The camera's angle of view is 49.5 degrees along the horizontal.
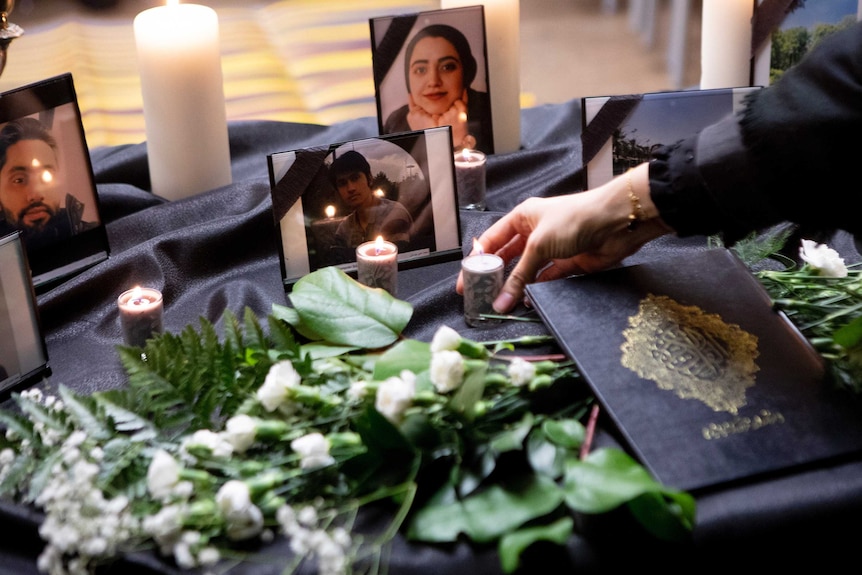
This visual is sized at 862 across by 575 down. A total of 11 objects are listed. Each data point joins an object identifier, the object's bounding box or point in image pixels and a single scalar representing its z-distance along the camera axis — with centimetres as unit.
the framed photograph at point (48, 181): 100
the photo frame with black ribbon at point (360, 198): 104
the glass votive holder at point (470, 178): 125
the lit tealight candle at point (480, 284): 97
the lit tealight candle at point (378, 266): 100
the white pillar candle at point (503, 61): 135
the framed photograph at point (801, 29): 135
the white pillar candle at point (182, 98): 121
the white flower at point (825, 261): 94
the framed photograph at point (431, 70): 128
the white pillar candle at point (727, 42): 139
